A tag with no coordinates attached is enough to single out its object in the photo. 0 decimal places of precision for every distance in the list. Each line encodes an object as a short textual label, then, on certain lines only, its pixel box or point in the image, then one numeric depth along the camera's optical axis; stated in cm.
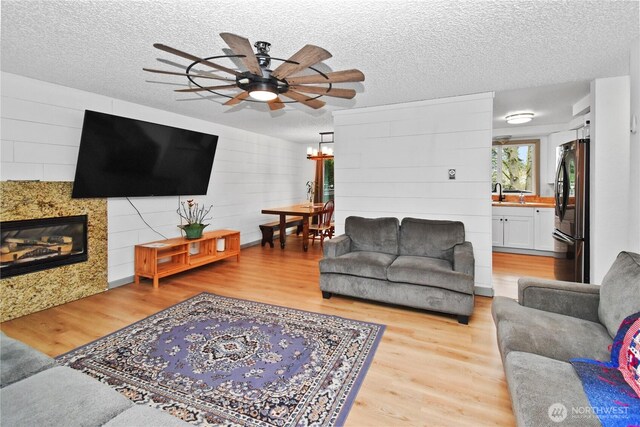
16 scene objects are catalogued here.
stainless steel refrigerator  322
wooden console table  407
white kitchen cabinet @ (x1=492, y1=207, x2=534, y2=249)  558
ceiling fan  173
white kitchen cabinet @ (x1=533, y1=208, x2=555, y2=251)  543
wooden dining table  602
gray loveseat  300
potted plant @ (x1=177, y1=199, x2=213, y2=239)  458
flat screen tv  350
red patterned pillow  131
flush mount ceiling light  466
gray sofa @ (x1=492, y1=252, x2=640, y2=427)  123
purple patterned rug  184
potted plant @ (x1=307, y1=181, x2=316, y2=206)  863
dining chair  632
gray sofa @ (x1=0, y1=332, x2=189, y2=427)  112
